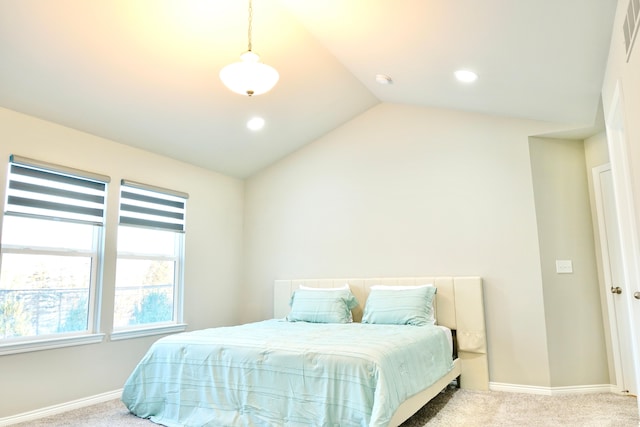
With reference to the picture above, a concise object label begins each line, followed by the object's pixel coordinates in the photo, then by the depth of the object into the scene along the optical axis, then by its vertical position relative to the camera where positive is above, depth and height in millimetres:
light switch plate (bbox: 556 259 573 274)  3768 +46
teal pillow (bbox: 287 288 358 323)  4109 -288
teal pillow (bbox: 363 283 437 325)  3766 -230
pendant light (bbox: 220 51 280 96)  2600 +1220
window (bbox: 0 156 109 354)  3268 +222
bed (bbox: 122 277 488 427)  2412 -613
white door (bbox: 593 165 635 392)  3527 -71
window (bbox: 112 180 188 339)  4066 +203
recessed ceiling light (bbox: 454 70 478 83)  3208 +1475
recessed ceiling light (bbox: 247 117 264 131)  4327 +1539
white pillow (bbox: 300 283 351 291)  4402 -125
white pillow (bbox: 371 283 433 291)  4018 -115
